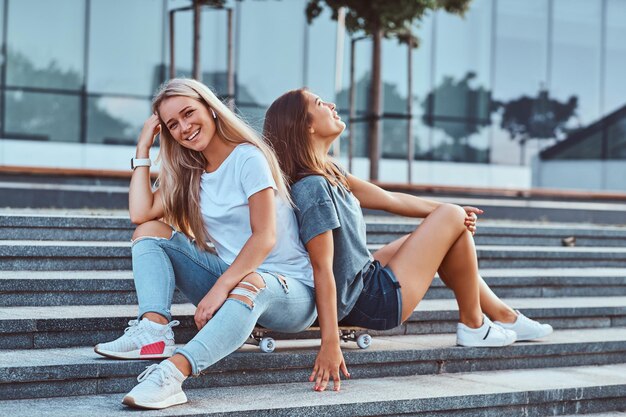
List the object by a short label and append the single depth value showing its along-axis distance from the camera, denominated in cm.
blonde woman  363
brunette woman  386
